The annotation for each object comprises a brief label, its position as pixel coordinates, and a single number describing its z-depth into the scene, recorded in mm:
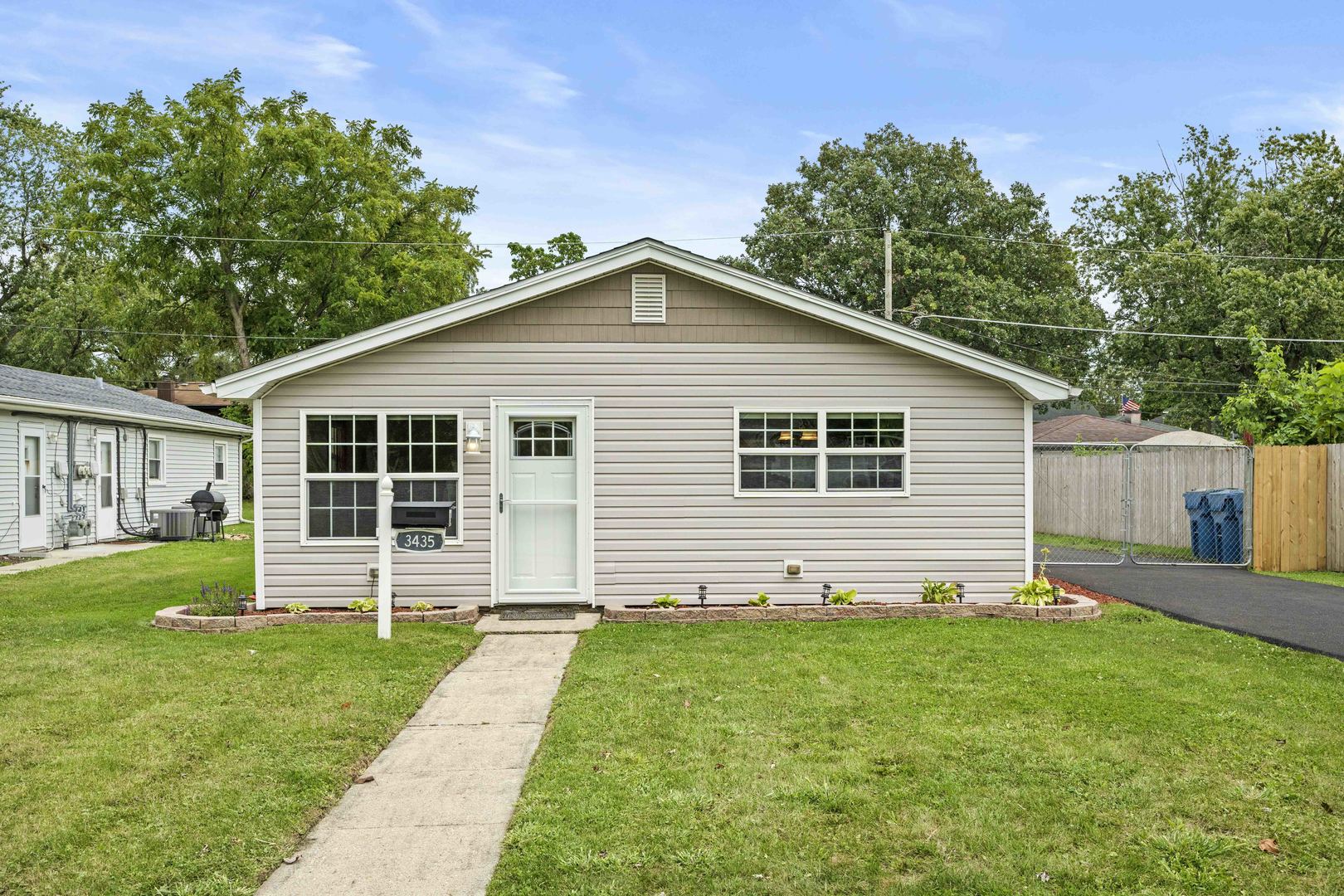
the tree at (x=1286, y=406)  13820
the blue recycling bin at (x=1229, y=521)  13836
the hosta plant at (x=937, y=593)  9586
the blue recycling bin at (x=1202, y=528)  14312
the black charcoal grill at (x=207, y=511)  18891
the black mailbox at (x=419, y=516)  8711
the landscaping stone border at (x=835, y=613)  9172
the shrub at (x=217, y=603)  8914
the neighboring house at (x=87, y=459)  15773
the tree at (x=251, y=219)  27703
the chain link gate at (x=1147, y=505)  14000
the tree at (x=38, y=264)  35500
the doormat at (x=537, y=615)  9297
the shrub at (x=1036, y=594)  9398
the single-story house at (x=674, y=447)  9438
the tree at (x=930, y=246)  29062
